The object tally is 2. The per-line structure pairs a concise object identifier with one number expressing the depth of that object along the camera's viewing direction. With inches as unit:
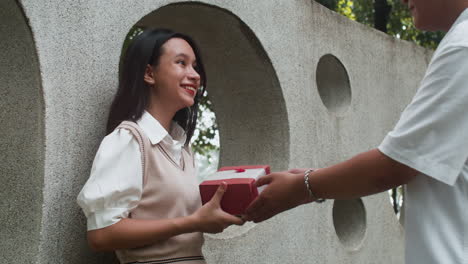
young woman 81.6
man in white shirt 59.1
